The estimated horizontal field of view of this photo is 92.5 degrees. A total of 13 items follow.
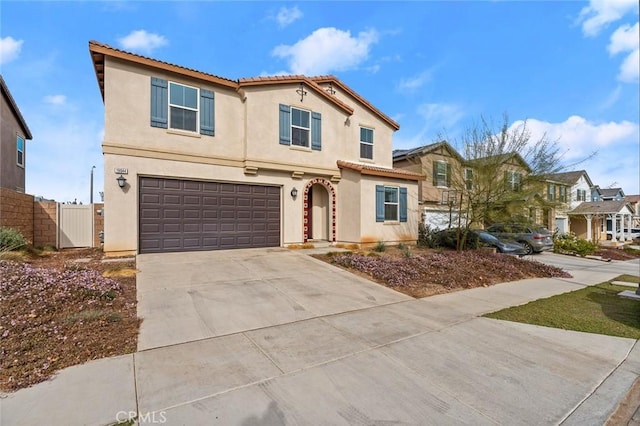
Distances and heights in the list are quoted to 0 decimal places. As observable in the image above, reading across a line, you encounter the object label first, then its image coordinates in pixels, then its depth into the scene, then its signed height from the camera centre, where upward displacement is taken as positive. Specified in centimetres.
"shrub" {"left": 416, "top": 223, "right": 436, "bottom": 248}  1488 -112
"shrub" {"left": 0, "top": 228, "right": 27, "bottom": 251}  875 -75
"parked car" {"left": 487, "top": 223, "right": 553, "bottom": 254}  1650 -130
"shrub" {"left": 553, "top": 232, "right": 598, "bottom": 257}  1767 -184
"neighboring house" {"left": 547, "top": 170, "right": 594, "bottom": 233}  1248 +123
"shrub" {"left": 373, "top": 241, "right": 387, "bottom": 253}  1226 -134
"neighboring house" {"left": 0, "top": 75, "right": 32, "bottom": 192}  1434 +361
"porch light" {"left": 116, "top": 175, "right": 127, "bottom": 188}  945 +103
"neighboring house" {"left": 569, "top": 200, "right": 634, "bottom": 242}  2884 -53
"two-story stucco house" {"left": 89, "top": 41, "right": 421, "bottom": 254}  967 +189
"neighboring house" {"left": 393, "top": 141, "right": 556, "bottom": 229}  1183 +120
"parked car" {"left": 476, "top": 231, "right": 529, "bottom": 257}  1577 -157
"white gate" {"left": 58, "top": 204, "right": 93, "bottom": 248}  1162 -43
